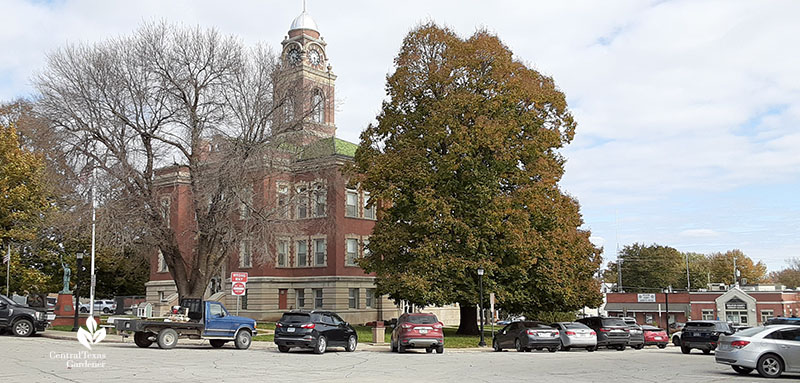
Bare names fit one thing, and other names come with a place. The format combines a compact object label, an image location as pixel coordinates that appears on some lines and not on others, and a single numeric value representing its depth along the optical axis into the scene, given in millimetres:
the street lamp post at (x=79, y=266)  34906
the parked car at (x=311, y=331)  24953
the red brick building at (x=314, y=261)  47438
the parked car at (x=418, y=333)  26312
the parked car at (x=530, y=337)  28938
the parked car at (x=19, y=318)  31219
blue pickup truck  25375
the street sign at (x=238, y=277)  30344
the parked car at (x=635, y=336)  33062
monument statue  45625
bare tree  33781
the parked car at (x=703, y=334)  30047
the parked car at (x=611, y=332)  32031
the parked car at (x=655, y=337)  35625
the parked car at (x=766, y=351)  18047
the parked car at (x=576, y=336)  30000
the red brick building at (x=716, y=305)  76875
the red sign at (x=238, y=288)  30359
